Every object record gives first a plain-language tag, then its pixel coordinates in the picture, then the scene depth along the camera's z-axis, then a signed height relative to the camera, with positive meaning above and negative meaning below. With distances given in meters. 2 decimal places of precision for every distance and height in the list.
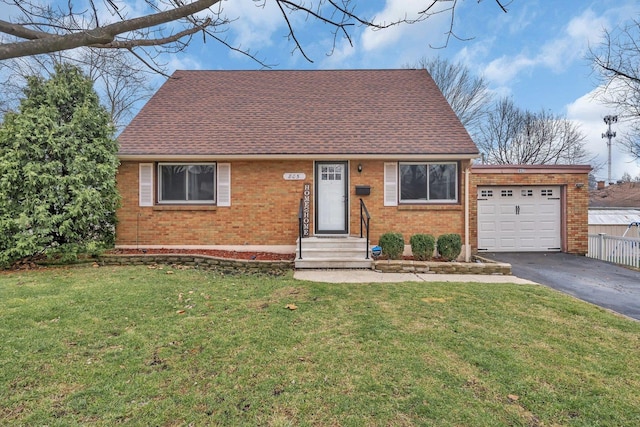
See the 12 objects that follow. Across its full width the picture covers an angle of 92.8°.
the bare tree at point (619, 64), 8.55 +4.38
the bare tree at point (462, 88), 20.61 +8.41
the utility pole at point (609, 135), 26.97 +6.83
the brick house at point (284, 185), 8.38 +0.75
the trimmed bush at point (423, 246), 7.49 -0.85
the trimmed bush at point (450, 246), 7.57 -0.86
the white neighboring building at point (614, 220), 11.39 -0.37
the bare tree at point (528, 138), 22.47 +5.51
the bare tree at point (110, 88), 5.47 +5.92
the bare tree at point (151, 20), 2.22 +2.08
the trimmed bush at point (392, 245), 7.47 -0.82
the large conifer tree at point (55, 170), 6.57 +0.96
